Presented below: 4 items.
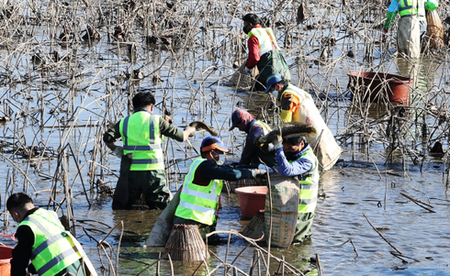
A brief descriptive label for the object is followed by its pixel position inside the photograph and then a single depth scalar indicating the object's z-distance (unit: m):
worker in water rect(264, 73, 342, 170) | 18.00
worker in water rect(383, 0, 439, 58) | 34.09
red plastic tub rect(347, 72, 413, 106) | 25.52
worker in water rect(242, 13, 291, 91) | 26.23
